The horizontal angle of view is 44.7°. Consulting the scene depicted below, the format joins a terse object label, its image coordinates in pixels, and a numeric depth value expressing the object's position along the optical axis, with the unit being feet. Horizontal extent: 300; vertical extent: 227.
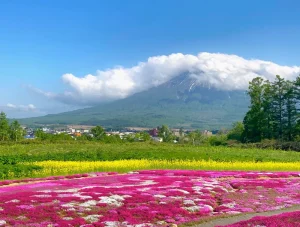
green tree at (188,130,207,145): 422.41
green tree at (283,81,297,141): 247.29
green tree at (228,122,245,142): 336.70
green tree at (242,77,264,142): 250.98
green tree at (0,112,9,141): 281.70
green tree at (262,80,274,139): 250.16
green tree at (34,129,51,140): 277.85
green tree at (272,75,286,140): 251.03
